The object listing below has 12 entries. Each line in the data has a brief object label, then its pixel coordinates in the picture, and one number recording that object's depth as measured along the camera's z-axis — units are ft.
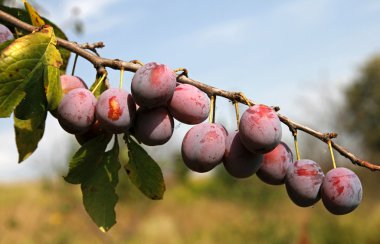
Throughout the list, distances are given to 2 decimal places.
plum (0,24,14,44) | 3.24
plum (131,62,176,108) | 2.78
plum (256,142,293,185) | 3.17
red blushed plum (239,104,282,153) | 2.84
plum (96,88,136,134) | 2.85
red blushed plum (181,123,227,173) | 2.96
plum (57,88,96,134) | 2.89
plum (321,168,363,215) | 3.09
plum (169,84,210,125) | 2.92
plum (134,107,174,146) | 2.94
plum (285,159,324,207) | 3.13
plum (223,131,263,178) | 3.01
